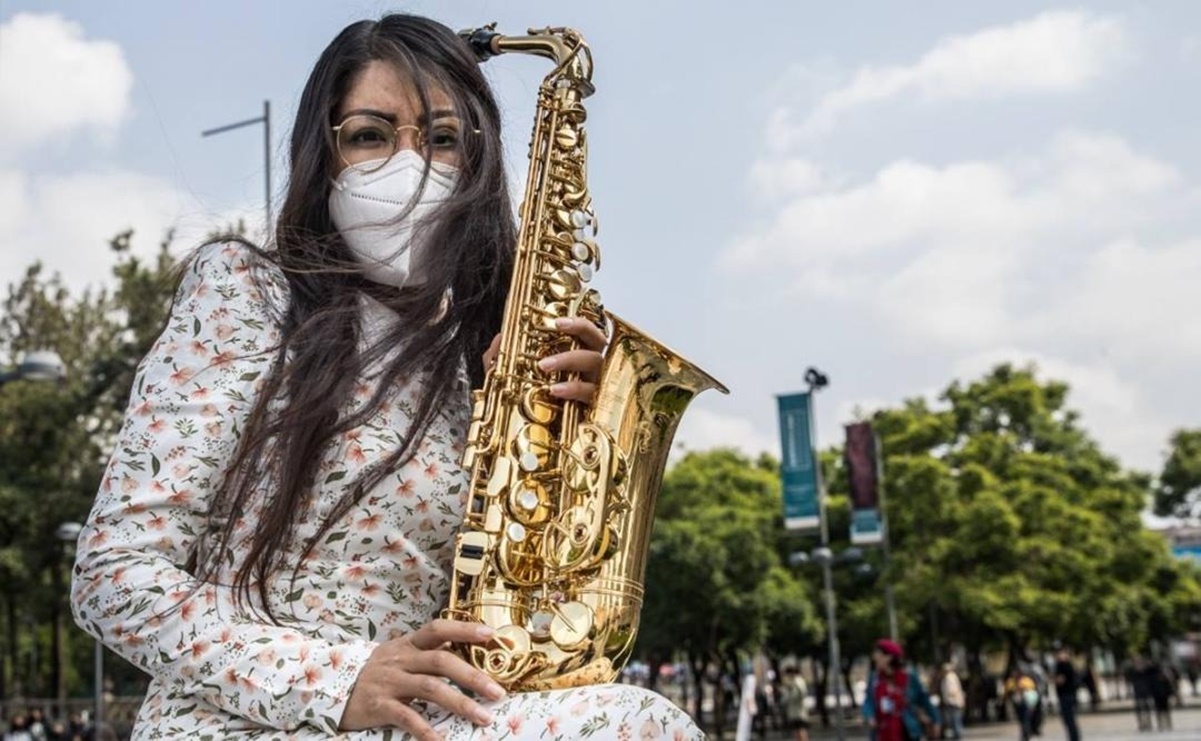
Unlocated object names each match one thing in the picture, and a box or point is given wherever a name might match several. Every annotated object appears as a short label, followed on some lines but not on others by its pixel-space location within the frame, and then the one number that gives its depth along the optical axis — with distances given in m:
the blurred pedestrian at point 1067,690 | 23.55
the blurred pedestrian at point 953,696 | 27.58
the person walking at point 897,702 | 14.79
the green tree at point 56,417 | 35.69
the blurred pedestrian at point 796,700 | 28.34
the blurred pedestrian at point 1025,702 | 27.81
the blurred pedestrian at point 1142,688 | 31.95
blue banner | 30.30
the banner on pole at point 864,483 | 32.09
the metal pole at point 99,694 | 26.00
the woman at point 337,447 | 2.27
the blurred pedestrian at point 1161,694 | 32.09
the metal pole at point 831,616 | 31.09
